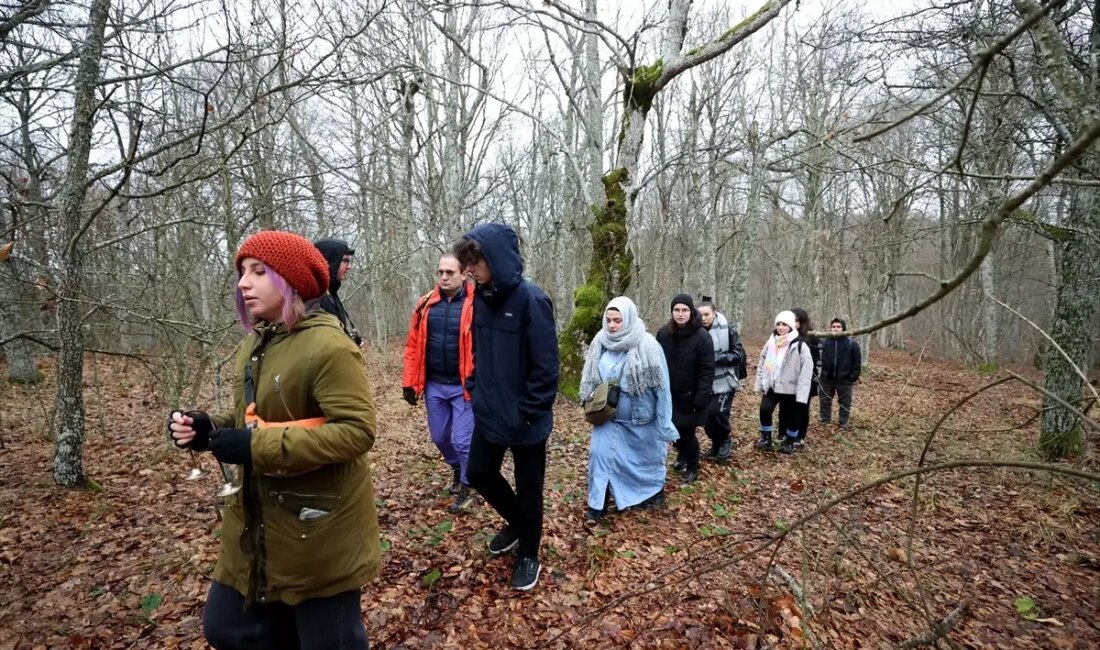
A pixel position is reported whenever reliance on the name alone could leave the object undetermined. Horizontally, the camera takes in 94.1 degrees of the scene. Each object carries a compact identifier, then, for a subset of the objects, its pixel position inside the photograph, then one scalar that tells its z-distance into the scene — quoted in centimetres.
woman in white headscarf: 407
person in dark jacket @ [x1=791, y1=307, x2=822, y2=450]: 626
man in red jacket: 403
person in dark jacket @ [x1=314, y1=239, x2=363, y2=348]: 372
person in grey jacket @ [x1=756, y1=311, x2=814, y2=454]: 600
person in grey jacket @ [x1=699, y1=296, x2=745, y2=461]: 566
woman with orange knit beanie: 175
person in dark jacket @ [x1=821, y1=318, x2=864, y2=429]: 758
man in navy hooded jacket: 288
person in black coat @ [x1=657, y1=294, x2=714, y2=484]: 479
